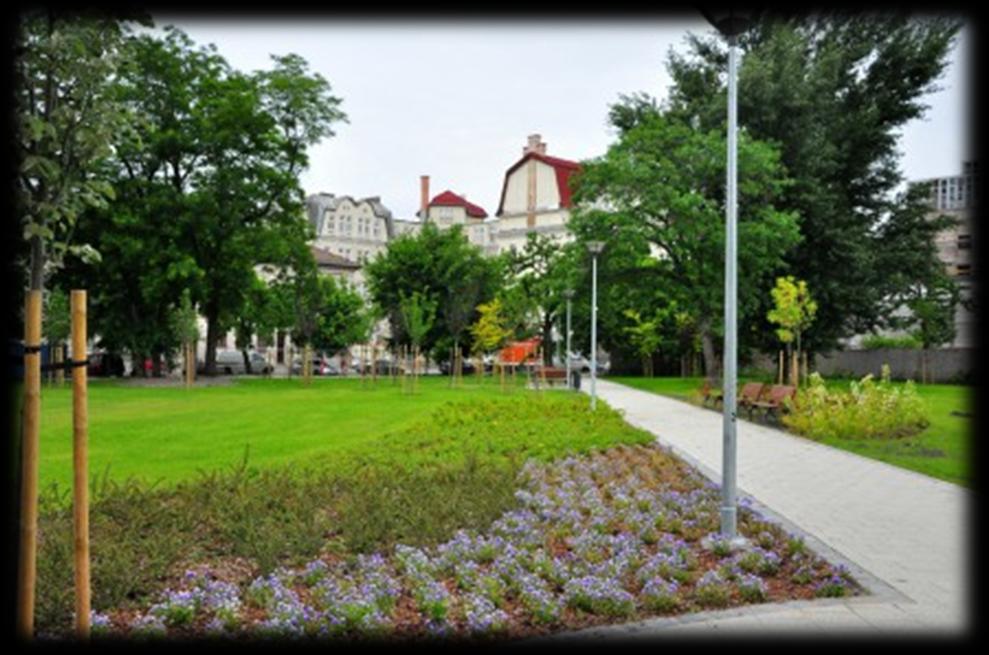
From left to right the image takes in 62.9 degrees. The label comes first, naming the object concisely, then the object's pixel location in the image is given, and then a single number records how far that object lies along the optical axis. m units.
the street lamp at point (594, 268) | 22.47
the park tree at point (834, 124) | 33.47
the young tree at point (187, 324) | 33.92
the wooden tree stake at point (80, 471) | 3.87
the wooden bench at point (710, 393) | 23.72
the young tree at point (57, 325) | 35.22
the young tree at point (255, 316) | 41.48
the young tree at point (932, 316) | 42.66
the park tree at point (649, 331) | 50.53
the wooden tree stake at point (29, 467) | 3.44
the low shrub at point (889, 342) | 47.97
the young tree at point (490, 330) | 42.88
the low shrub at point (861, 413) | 16.33
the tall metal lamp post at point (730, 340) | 7.11
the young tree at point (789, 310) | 23.30
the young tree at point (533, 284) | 50.41
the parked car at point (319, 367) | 60.44
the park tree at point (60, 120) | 3.14
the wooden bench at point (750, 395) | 20.25
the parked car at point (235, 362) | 56.22
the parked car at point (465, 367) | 56.00
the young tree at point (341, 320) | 57.00
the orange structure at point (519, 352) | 43.00
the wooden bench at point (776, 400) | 18.89
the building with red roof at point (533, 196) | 78.31
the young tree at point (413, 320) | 36.02
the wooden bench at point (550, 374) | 35.58
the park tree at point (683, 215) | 29.34
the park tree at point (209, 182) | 35.69
